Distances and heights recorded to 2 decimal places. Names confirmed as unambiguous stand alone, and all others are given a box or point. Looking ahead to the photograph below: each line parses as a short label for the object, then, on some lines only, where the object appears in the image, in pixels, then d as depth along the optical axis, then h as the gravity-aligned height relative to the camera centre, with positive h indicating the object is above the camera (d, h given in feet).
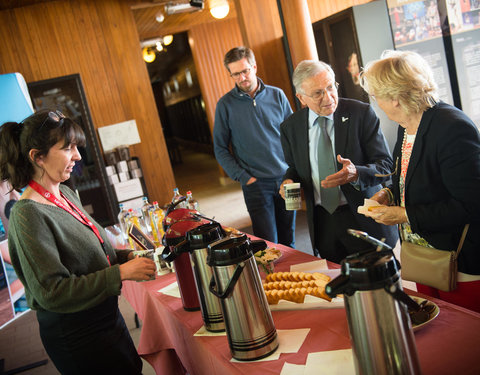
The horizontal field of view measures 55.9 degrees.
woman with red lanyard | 5.02 -1.16
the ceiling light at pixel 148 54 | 33.83 +5.72
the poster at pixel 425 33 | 14.64 +1.22
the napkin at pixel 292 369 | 3.87 -2.24
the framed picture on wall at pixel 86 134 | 20.06 +0.51
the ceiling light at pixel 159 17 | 25.25 +6.17
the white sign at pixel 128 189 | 20.52 -2.21
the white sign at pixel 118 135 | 21.59 +0.28
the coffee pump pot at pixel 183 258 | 5.64 -1.58
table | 3.72 -2.29
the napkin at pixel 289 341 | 4.21 -2.24
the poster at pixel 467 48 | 13.12 +0.33
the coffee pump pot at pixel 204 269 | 4.84 -1.53
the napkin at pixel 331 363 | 3.74 -2.24
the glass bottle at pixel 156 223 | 9.31 -1.83
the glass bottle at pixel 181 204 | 8.82 -1.49
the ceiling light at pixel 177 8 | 23.50 +6.00
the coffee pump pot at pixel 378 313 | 3.01 -1.53
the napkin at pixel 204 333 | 4.88 -2.25
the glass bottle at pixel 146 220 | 10.03 -1.85
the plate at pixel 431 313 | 4.05 -2.20
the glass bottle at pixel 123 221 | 10.39 -1.84
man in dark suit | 7.54 -1.13
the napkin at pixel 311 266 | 6.13 -2.26
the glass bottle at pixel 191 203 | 9.35 -1.63
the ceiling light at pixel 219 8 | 21.79 +5.11
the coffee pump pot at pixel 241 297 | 3.96 -1.60
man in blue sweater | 10.44 -0.83
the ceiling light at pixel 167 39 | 30.53 +5.89
